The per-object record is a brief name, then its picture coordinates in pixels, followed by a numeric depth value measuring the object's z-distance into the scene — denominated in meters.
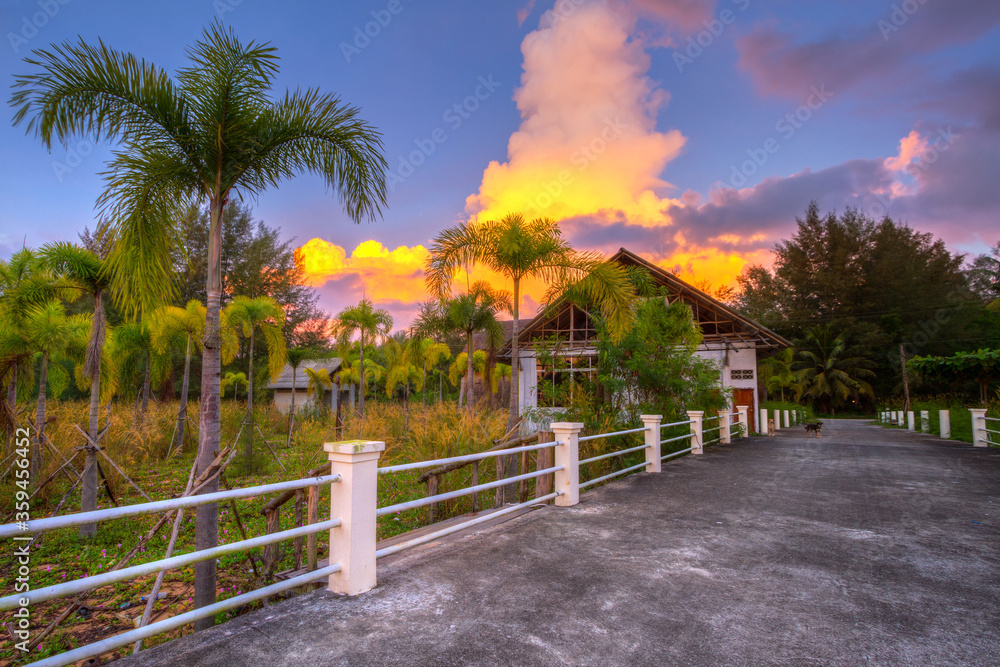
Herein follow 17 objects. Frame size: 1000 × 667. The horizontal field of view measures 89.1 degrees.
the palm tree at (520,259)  11.65
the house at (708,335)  18.38
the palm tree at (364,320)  17.72
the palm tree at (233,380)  26.41
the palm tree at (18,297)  7.78
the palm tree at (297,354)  21.38
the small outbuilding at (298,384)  35.47
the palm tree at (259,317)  15.34
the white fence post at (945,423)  17.27
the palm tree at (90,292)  7.28
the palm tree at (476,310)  16.03
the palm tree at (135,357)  14.12
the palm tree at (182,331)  13.85
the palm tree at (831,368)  41.25
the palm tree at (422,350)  19.70
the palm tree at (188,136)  4.83
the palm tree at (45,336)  8.43
